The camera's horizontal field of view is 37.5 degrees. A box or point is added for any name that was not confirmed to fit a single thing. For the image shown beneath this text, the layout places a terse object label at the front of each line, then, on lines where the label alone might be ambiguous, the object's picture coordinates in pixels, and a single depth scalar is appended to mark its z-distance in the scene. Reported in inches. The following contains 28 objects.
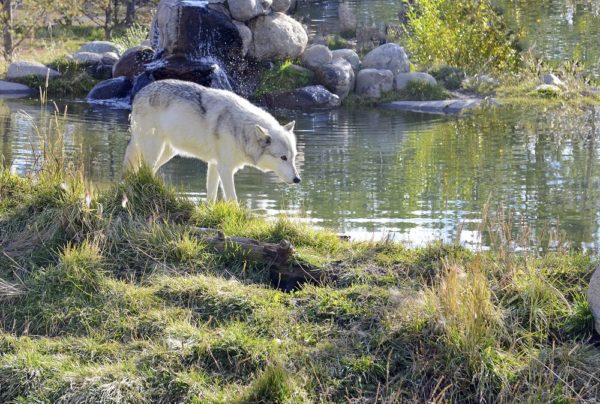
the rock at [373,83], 822.5
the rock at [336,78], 812.6
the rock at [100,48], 985.5
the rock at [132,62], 832.9
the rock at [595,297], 206.4
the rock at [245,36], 855.7
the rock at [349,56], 892.6
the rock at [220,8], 865.4
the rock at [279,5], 908.0
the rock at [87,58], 898.1
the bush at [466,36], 875.4
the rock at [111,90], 800.9
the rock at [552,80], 818.0
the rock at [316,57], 853.1
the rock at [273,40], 863.1
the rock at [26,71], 858.1
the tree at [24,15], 954.7
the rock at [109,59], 896.0
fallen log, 249.4
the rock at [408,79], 830.7
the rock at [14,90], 826.2
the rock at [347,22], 1208.8
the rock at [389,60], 882.1
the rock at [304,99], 770.8
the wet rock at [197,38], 828.6
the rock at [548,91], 796.0
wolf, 342.3
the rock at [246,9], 858.1
